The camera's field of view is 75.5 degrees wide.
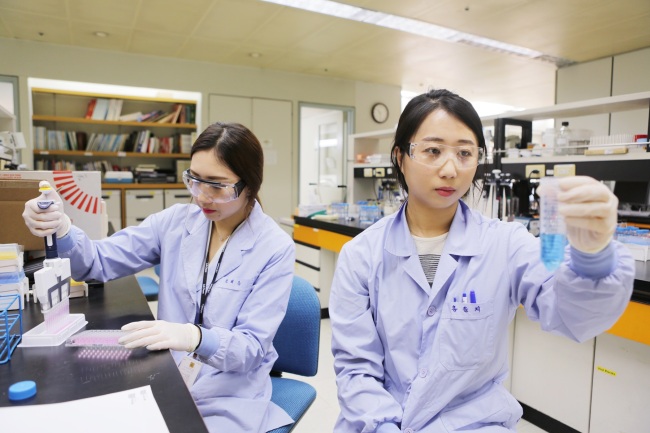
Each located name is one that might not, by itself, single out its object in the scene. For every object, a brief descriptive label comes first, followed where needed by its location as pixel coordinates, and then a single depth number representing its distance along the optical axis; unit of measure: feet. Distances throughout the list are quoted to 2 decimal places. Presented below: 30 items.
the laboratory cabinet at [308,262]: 12.25
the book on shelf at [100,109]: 17.35
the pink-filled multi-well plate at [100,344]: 3.28
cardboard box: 5.27
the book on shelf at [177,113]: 18.67
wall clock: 22.91
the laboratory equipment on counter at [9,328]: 3.25
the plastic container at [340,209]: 13.29
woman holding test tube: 3.28
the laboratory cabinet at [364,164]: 14.40
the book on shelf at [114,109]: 17.58
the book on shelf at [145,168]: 18.03
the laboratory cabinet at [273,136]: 19.71
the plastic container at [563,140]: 9.22
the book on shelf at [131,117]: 17.80
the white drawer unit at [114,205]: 17.06
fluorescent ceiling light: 12.84
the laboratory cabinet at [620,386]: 5.65
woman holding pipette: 3.69
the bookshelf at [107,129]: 16.93
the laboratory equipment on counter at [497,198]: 9.18
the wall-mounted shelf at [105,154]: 16.72
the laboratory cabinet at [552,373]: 6.30
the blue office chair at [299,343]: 4.53
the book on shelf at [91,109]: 17.33
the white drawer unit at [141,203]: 17.56
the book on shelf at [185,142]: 18.80
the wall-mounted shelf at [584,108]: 7.72
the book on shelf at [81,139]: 17.28
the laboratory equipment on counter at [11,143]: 9.14
